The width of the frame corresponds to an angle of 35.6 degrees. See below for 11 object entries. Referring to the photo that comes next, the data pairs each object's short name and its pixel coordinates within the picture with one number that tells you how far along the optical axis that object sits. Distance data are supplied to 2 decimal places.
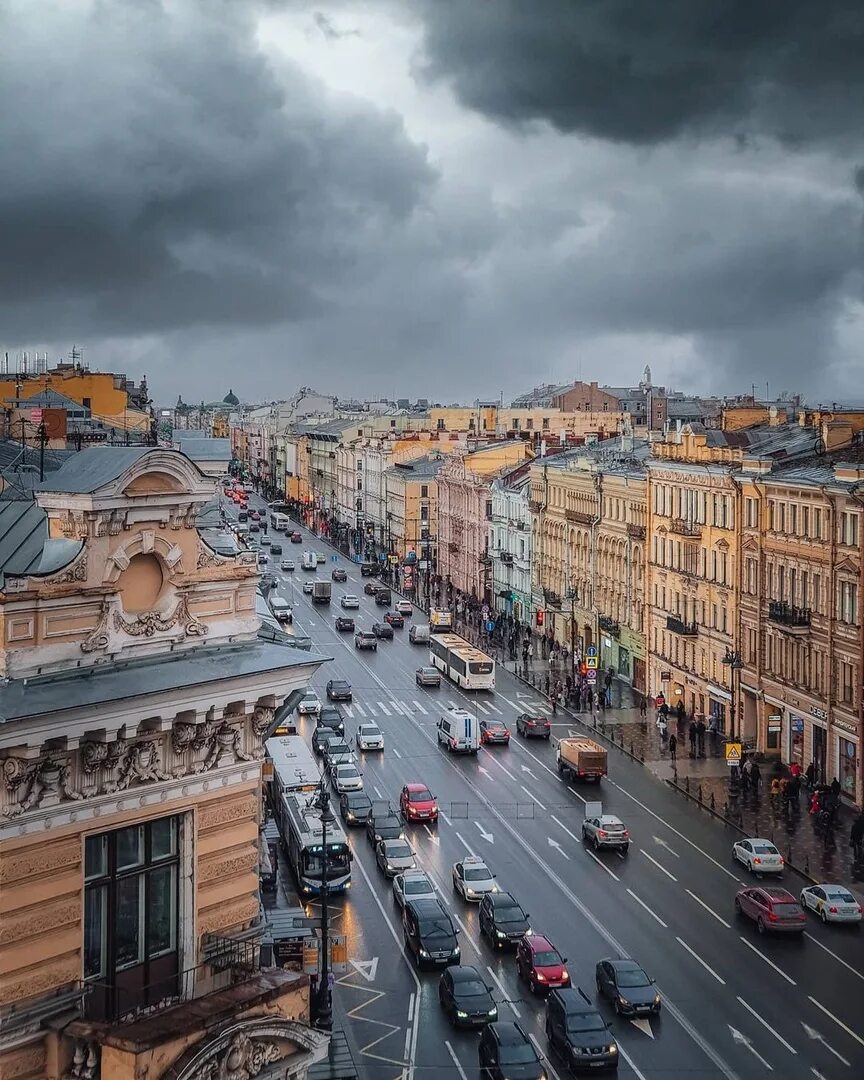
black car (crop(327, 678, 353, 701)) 76.69
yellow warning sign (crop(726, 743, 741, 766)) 55.56
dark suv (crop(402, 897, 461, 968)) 37.41
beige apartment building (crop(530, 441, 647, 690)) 81.12
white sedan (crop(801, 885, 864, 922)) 40.78
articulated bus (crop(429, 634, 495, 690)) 79.81
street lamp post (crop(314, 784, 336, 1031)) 30.52
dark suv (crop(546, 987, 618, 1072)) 30.66
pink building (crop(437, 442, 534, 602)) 115.23
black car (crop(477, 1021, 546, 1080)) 29.73
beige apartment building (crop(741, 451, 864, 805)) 54.91
